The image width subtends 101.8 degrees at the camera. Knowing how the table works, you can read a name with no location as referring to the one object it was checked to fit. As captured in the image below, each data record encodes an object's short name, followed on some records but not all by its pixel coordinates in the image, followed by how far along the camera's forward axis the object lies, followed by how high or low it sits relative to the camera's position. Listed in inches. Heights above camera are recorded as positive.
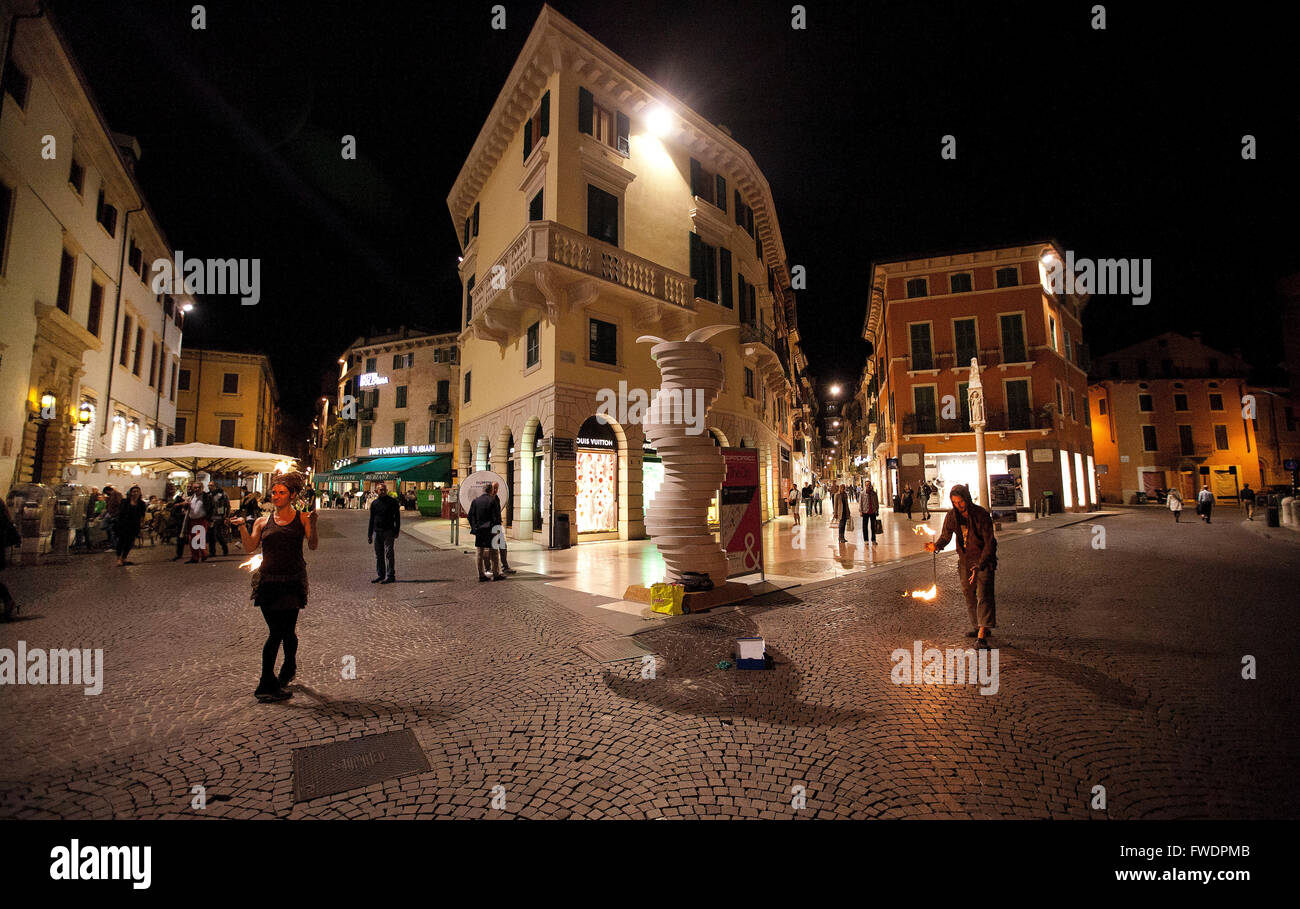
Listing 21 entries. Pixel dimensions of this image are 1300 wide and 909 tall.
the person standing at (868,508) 530.6 -16.7
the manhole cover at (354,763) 115.8 -62.5
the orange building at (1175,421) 1583.4 +204.5
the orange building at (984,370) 1095.0 +257.4
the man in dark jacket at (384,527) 372.5 -20.6
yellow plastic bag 280.1 -55.8
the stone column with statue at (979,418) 732.7 +105.8
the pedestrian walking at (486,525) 380.8 -20.6
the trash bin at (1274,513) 686.5 -35.4
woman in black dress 174.2 -23.6
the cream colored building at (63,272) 504.4 +269.3
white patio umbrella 555.8 +45.3
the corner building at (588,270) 589.9 +271.6
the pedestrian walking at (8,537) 258.4 -17.6
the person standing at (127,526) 439.2 -20.1
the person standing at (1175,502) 846.5 -23.7
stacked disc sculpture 309.7 +21.7
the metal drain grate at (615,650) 209.3 -63.6
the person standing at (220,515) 551.8 -16.4
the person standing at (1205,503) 816.2 -25.2
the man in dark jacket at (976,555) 222.7 -28.0
